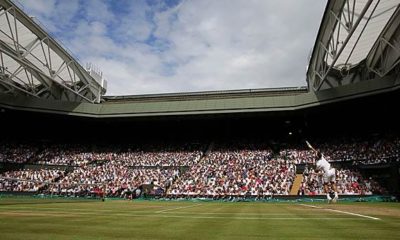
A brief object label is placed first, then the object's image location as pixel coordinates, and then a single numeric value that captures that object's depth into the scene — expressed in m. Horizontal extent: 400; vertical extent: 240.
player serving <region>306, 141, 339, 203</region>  17.42
